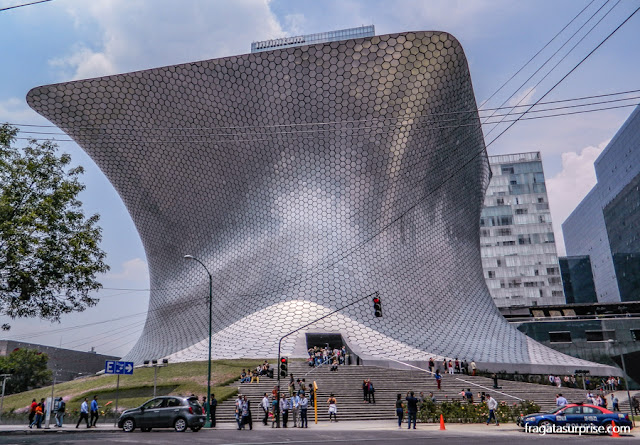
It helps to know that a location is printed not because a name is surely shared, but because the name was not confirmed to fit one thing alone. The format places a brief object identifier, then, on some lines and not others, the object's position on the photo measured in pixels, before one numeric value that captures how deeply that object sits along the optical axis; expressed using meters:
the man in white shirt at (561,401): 21.26
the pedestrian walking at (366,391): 24.44
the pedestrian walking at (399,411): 18.78
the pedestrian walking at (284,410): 20.05
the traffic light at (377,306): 22.77
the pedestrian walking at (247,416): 18.48
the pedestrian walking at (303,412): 19.34
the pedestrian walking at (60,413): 21.27
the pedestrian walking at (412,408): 17.97
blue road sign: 24.58
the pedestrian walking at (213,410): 20.59
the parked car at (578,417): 16.47
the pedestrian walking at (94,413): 21.58
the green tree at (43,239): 13.22
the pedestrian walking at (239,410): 19.63
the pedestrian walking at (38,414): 21.06
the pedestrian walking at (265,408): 20.98
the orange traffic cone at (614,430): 15.45
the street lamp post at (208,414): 19.84
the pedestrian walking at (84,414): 21.27
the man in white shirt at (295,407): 19.80
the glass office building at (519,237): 82.75
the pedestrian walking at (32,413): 21.57
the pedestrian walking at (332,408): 21.36
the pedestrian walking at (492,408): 20.22
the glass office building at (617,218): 80.94
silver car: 17.81
